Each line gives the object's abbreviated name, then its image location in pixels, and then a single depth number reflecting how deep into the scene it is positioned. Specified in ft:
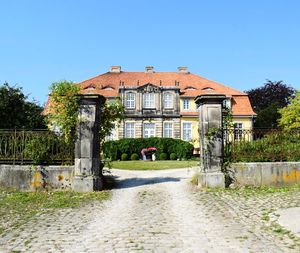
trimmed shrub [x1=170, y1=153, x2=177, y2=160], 106.22
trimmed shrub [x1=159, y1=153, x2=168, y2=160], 105.17
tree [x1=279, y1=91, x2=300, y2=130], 115.35
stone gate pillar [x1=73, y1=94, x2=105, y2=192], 35.77
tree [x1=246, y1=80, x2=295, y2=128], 151.23
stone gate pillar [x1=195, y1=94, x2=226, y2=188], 36.73
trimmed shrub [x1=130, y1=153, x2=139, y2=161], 104.01
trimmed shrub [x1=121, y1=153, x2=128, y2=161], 104.42
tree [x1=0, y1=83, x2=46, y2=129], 63.93
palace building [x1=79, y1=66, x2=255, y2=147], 136.67
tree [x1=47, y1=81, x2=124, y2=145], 36.47
